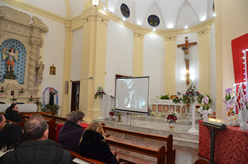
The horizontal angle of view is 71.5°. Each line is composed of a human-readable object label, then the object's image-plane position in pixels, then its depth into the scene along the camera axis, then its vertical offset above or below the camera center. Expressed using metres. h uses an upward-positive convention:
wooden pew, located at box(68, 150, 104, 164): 2.20 -0.86
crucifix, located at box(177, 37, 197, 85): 11.96 +3.08
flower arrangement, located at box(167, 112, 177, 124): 6.13 -0.78
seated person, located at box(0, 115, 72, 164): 1.38 -0.48
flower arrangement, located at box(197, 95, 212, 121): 4.68 -0.42
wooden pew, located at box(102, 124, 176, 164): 3.18 -0.86
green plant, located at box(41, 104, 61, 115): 10.24 -0.90
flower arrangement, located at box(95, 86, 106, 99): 9.37 +0.05
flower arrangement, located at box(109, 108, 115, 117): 7.94 -0.87
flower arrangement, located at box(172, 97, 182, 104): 8.69 -0.24
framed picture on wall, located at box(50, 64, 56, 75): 10.95 +1.48
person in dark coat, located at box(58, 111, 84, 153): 2.67 -0.62
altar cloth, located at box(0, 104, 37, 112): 7.73 -0.71
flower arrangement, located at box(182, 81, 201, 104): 5.98 +0.08
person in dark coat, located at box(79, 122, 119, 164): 2.29 -0.69
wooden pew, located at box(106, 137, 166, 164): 2.53 -0.90
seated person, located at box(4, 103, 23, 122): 4.63 -0.58
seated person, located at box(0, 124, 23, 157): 2.48 -0.66
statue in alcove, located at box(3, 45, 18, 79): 9.35 +1.74
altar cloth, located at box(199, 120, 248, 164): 3.23 -1.03
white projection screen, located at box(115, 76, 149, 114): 6.36 +0.01
